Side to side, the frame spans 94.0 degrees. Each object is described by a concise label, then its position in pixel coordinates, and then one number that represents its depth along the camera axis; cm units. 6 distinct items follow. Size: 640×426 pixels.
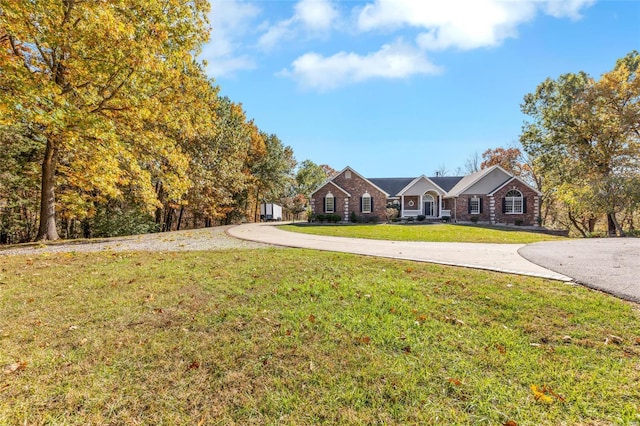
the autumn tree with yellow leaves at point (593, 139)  1769
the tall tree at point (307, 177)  5178
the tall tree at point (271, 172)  3609
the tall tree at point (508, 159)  3859
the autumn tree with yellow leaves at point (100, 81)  850
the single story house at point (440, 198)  2716
